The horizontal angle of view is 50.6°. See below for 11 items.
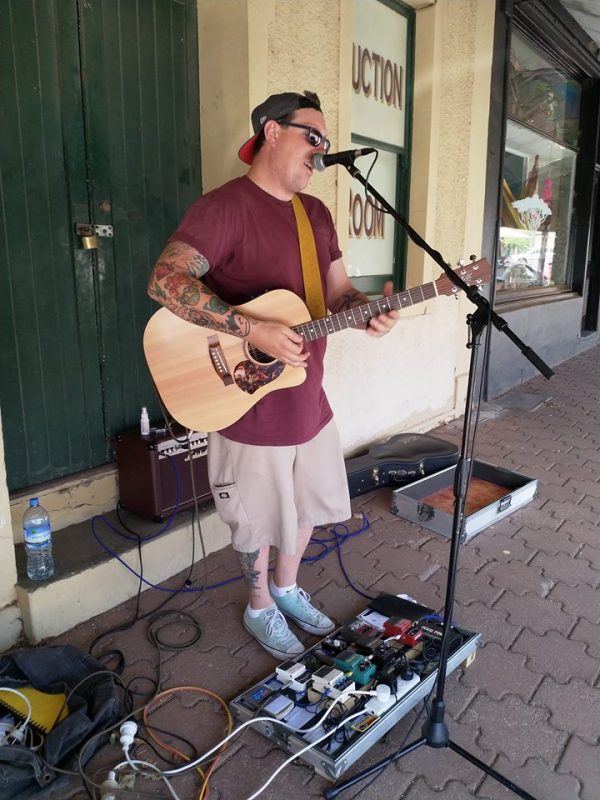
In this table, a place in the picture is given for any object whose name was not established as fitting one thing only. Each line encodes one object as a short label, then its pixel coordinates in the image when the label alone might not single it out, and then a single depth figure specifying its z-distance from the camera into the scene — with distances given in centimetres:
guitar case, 387
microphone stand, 171
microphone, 191
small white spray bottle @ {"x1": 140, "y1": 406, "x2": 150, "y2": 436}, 302
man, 199
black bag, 176
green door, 263
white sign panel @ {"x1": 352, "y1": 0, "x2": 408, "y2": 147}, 426
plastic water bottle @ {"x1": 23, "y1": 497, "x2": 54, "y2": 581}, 246
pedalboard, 187
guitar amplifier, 292
